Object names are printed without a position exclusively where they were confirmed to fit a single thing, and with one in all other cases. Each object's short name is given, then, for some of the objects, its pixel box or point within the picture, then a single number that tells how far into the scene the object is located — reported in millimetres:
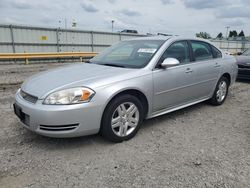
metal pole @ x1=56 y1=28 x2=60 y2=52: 14920
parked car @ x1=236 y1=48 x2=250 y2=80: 7360
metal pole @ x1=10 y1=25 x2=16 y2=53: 13159
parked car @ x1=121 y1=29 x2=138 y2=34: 19422
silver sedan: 2703
